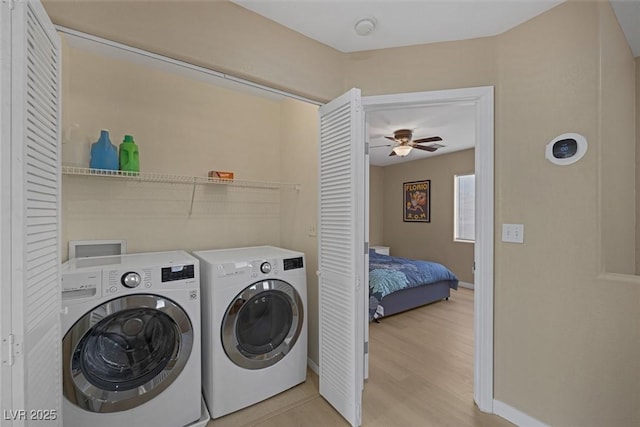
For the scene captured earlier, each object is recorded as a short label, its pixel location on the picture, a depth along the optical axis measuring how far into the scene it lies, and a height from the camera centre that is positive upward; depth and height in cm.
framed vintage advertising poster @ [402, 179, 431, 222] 570 +26
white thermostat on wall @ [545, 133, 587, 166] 154 +37
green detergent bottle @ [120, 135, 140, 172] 195 +39
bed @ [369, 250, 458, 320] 339 -91
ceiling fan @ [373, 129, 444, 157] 362 +95
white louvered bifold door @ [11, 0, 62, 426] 85 -1
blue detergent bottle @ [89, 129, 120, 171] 187 +38
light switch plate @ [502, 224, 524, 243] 175 -12
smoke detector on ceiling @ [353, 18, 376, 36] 172 +115
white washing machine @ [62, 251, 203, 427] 140 -71
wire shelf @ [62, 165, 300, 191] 184 +26
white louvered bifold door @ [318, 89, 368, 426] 167 -25
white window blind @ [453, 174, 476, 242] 508 +9
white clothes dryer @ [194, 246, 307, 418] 178 -76
